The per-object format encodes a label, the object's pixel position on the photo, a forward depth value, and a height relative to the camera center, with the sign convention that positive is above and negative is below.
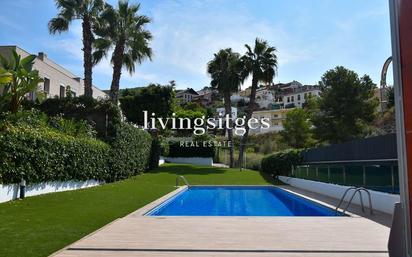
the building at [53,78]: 25.87 +6.85
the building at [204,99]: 118.28 +20.23
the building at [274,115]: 87.50 +11.67
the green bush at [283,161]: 24.48 +0.53
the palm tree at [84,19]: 25.00 +8.83
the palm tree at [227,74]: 34.03 +7.65
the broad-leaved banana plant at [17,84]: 14.42 +2.94
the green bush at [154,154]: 30.84 +1.14
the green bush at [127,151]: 21.19 +1.00
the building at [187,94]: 127.74 +22.80
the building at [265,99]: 112.12 +18.88
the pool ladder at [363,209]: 10.99 -1.00
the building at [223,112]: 46.35 +8.19
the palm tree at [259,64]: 33.72 +8.29
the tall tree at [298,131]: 48.78 +4.47
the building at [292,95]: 104.06 +18.90
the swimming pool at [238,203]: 13.44 -1.22
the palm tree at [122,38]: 26.31 +8.22
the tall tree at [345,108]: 38.28 +5.65
